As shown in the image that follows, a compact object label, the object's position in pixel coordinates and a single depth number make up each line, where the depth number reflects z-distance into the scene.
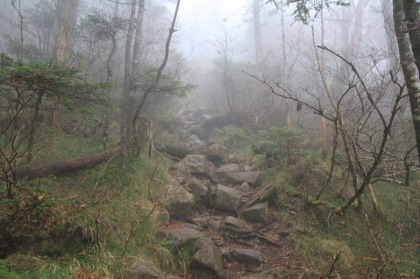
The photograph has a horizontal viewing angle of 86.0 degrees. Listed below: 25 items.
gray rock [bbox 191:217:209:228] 5.11
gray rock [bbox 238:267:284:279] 3.58
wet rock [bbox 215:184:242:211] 5.81
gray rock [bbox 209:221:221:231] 5.16
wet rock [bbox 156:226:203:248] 4.06
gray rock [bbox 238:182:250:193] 6.84
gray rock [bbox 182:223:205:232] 4.90
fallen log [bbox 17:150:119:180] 3.87
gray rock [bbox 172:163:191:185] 6.40
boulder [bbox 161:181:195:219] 5.20
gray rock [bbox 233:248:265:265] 4.18
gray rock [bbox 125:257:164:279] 2.91
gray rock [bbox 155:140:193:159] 8.12
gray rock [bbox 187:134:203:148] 10.62
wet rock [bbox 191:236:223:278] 3.74
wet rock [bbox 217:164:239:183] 7.68
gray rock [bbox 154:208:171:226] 4.59
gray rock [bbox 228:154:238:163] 9.02
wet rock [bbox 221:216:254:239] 4.93
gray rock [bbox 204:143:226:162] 9.13
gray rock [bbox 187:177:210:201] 6.13
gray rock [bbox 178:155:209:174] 7.50
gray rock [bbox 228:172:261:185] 7.20
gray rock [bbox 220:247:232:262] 4.23
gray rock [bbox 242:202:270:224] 5.46
